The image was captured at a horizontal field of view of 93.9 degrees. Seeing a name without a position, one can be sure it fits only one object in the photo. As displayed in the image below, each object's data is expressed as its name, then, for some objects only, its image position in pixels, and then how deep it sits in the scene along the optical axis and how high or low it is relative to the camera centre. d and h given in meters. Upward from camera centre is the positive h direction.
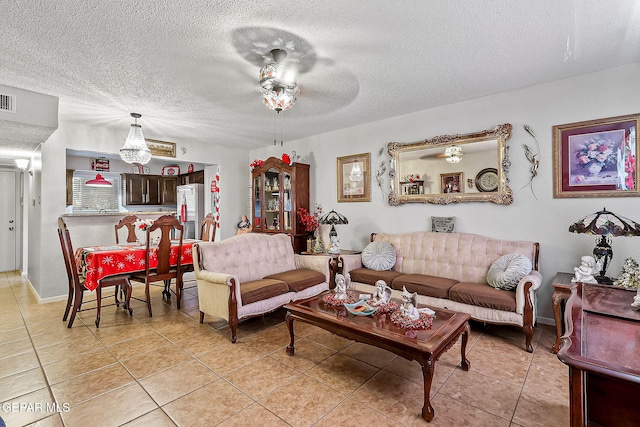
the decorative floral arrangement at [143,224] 3.77 -0.14
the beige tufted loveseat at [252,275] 2.90 -0.74
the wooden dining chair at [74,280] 3.17 -0.74
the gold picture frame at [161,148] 4.98 +1.11
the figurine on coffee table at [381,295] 2.44 -0.70
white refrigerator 6.39 +0.11
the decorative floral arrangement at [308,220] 4.65 -0.13
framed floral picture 2.70 +0.49
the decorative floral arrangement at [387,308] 2.35 -0.78
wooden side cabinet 0.95 -0.53
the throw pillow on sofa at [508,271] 2.73 -0.58
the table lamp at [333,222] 4.26 -0.16
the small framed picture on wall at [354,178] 4.50 +0.52
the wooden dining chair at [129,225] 4.46 -0.18
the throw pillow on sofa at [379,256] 3.76 -0.59
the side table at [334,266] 3.82 -0.71
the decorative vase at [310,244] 4.53 -0.50
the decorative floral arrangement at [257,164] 5.16 +0.84
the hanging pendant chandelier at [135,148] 3.89 +0.86
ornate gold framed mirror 3.36 +0.51
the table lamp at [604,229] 2.37 -0.17
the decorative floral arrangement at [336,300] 2.53 -0.77
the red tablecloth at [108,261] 3.20 -0.54
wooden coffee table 1.76 -0.81
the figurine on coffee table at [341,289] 2.62 -0.70
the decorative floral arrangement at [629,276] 2.27 -0.52
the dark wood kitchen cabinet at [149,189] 6.78 +0.56
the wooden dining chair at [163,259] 3.48 -0.56
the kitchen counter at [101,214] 4.24 -0.01
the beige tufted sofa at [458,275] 2.66 -0.75
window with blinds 6.44 +0.42
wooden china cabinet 4.86 +0.25
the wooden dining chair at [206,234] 4.79 -0.35
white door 6.12 -0.14
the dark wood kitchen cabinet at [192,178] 6.59 +0.81
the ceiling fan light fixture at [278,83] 2.43 +1.08
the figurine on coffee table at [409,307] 2.12 -0.71
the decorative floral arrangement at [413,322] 2.04 -0.78
